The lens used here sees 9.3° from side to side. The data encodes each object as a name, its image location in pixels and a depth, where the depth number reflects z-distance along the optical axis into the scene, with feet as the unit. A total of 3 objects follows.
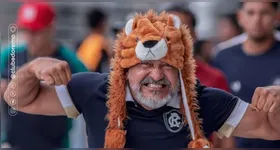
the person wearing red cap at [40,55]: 15.84
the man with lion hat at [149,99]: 13.35
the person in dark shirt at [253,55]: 16.85
